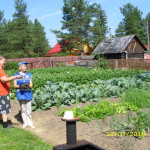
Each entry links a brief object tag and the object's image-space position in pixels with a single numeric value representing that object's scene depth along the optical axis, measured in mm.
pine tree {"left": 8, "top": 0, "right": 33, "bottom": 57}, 49375
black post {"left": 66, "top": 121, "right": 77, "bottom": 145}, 2762
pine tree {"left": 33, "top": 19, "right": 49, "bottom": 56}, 61159
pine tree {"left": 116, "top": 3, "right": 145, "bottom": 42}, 65812
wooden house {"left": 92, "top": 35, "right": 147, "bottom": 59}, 33594
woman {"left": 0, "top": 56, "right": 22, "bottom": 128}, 5691
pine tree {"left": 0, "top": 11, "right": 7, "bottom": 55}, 48469
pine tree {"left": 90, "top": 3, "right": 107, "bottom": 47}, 50344
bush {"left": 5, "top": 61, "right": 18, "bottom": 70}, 28705
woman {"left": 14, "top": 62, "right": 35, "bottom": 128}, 5844
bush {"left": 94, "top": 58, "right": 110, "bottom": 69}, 24391
